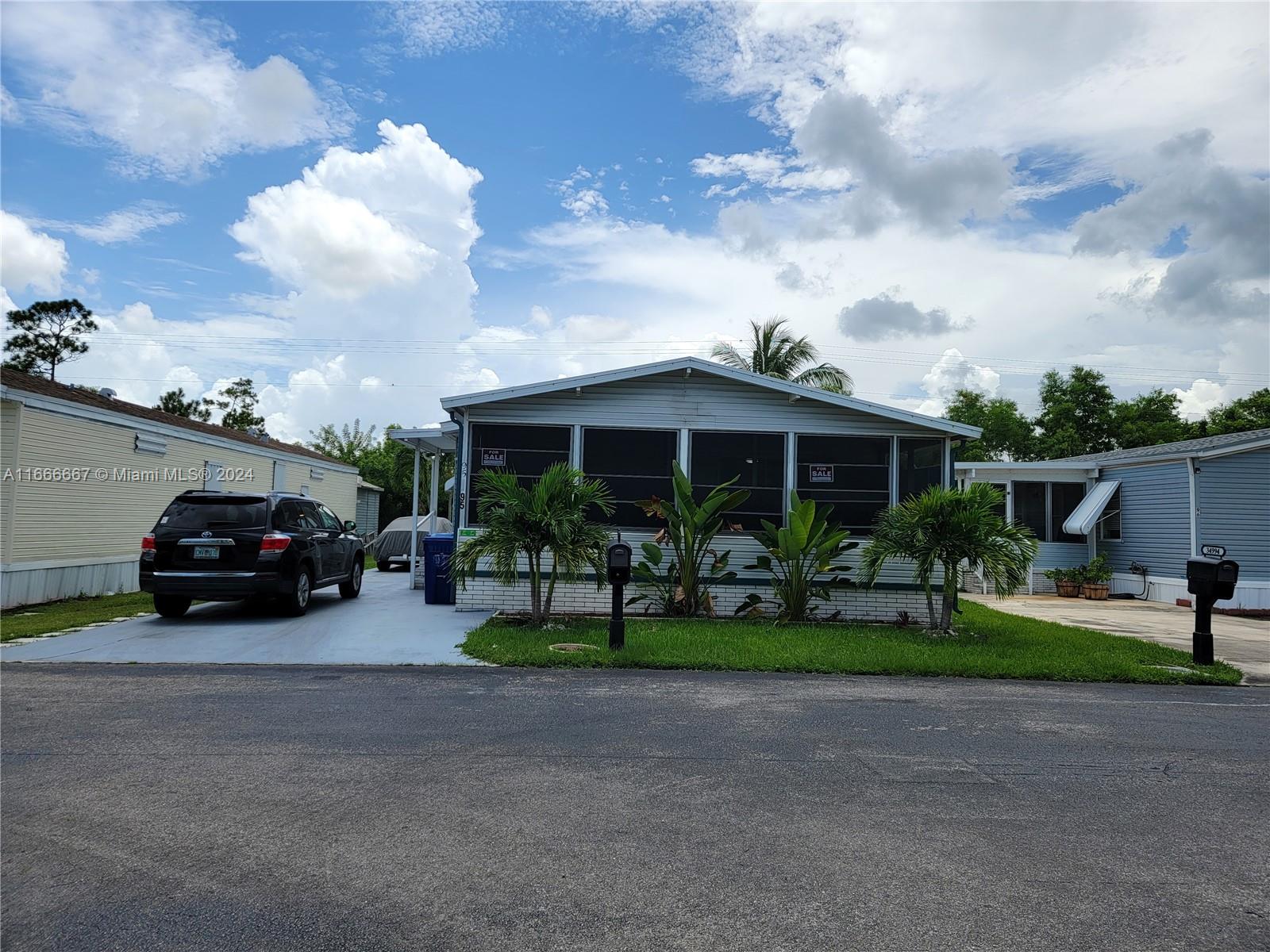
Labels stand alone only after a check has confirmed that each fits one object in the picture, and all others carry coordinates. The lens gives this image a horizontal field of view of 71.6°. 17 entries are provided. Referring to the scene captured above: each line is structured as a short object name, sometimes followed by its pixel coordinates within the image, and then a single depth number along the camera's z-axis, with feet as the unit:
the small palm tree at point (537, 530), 36.11
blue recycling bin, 46.60
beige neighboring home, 41.88
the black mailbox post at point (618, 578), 31.48
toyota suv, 37.37
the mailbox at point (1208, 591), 32.45
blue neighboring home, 55.11
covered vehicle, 72.84
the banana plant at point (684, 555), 40.34
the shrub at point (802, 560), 39.70
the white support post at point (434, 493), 55.62
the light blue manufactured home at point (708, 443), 43.21
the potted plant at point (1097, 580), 61.36
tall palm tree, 93.50
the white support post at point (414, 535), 55.31
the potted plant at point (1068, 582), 62.80
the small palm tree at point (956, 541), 35.83
